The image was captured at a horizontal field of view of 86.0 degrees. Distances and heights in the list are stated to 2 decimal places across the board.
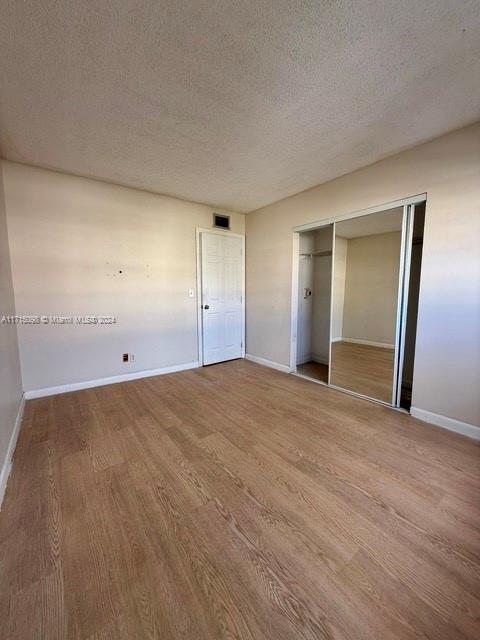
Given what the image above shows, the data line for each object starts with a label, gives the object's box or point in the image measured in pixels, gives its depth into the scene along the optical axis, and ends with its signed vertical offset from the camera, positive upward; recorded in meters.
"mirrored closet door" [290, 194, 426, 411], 2.68 -0.11
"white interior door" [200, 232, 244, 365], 4.16 -0.09
